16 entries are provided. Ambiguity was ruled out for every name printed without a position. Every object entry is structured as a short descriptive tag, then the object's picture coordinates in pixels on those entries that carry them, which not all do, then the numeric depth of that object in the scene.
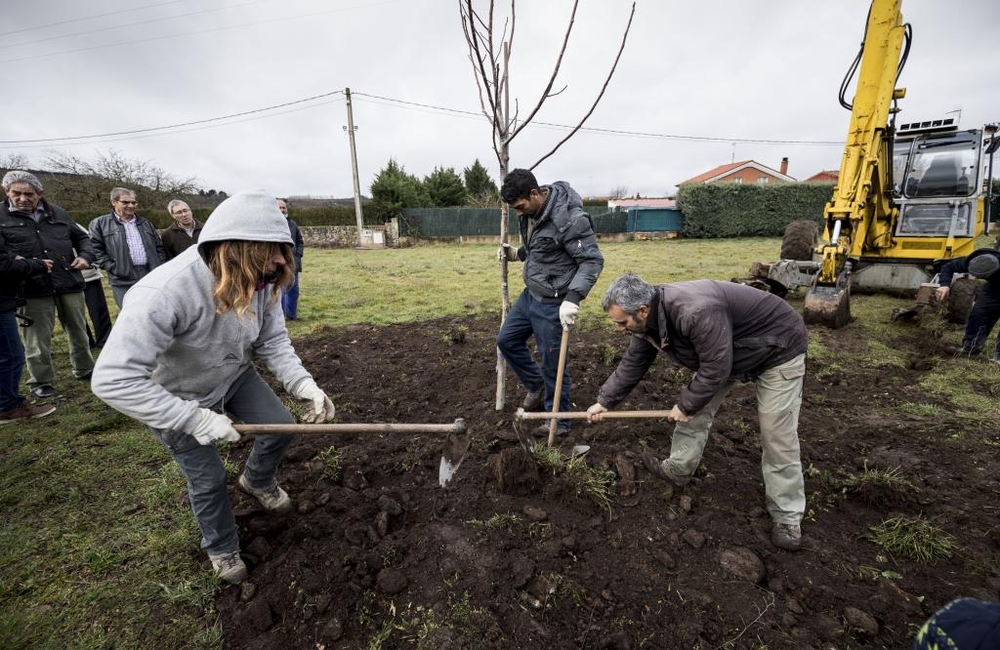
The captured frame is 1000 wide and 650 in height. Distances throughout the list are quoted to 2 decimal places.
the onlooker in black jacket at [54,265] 3.97
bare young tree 3.24
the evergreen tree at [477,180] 31.75
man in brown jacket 2.43
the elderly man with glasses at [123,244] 4.74
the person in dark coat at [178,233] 5.30
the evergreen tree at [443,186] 28.08
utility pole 18.75
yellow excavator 6.23
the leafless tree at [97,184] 17.78
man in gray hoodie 1.76
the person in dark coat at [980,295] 4.52
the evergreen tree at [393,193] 21.41
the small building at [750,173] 42.19
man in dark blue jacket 3.26
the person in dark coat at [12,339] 3.70
